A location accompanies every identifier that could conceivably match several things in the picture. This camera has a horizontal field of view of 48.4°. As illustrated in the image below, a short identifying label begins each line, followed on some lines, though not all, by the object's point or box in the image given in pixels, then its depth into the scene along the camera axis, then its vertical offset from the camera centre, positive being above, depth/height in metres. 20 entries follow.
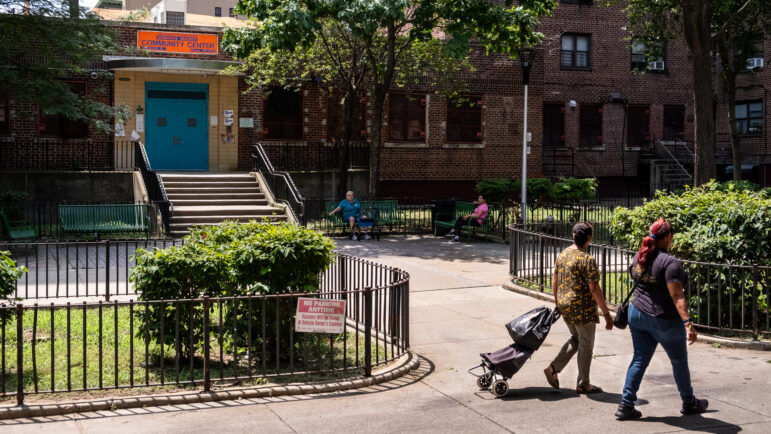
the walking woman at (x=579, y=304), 8.01 -1.13
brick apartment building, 26.98 +2.43
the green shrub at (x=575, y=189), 27.77 -0.19
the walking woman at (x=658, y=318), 7.08 -1.12
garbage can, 23.06 -0.75
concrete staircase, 22.12 -0.52
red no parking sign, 8.39 -1.32
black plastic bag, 7.99 -1.36
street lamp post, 22.81 +3.16
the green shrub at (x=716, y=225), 10.73 -0.53
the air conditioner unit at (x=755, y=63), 38.56 +5.48
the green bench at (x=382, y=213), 23.03 -0.85
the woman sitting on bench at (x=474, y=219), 21.92 -0.94
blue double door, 27.64 +1.78
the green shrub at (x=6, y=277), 8.24 -0.95
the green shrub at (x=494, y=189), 27.33 -0.21
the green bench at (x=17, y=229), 18.81 -1.12
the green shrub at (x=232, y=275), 8.75 -0.97
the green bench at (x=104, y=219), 20.34 -0.94
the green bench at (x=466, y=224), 22.50 -1.07
